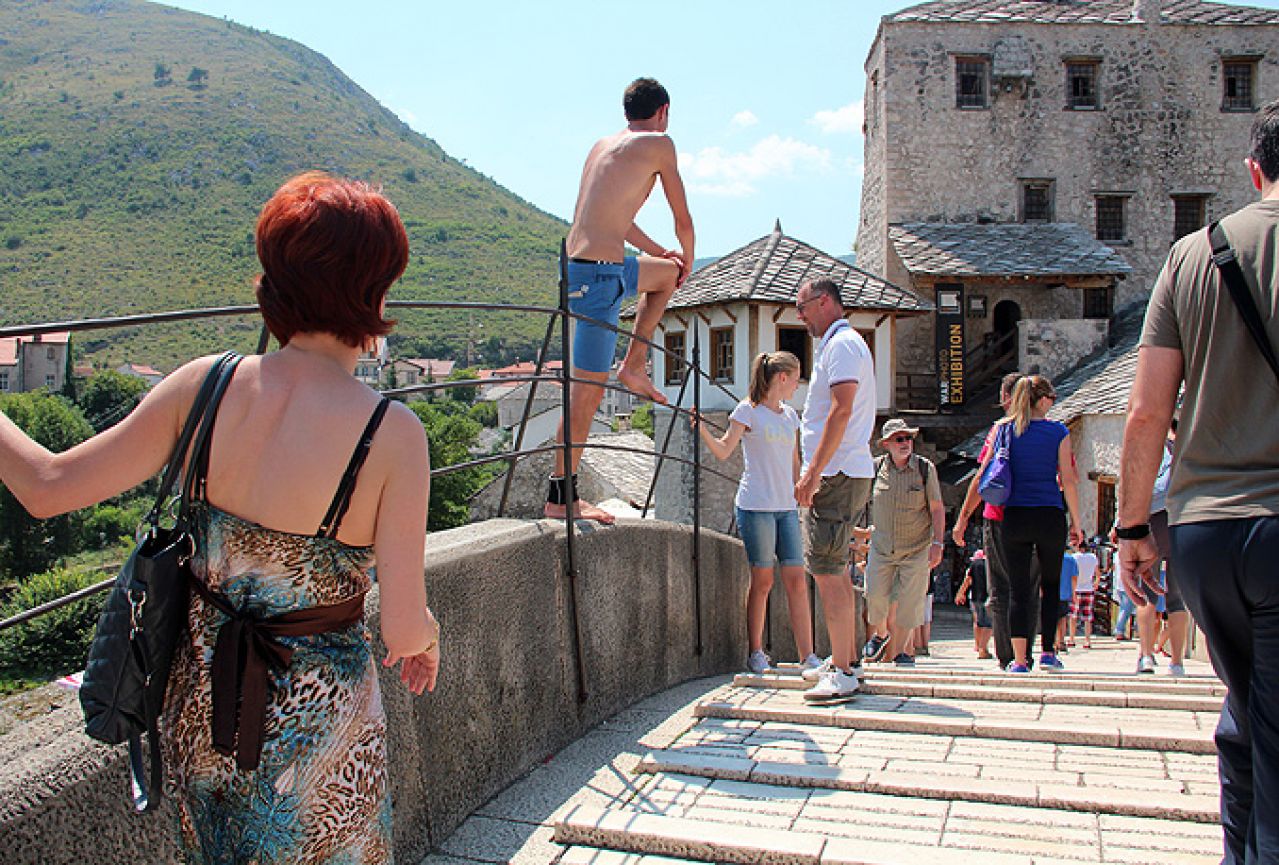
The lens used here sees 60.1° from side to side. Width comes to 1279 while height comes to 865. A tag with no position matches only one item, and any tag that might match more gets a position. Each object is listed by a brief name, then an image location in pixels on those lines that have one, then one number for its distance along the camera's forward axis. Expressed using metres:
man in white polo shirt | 4.89
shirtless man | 4.81
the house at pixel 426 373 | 88.19
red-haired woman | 1.83
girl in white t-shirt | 5.97
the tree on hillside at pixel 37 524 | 41.09
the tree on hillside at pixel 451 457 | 49.75
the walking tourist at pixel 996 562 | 6.42
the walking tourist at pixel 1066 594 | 11.25
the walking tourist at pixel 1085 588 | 13.89
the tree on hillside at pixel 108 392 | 58.94
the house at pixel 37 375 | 69.01
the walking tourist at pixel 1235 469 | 2.34
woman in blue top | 6.11
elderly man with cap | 6.88
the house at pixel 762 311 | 25.81
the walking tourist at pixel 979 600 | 10.06
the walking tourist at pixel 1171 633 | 6.76
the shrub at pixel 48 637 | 29.50
